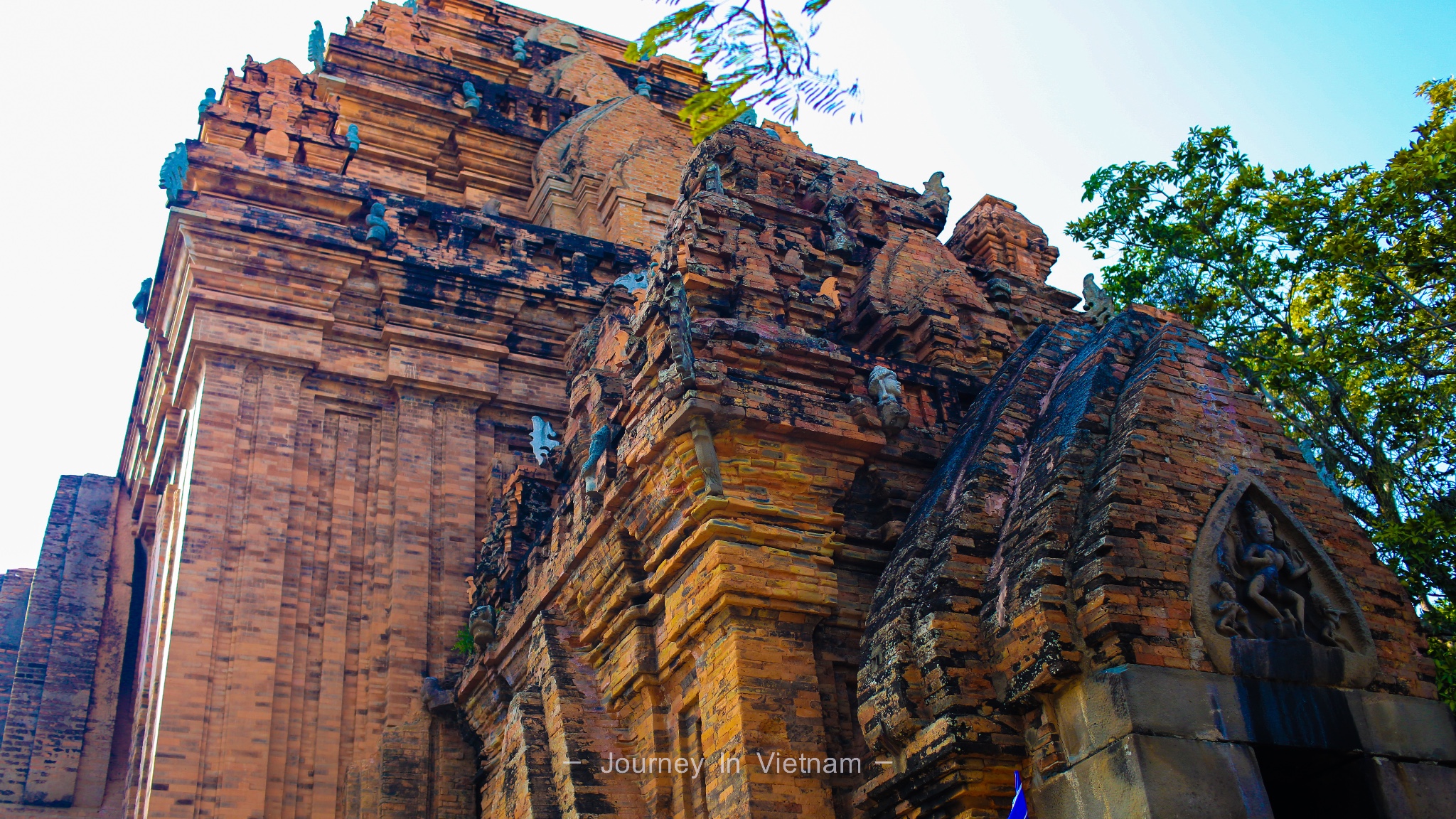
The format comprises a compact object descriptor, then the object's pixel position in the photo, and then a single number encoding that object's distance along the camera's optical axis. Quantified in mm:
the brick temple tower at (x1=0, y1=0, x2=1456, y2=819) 7879
